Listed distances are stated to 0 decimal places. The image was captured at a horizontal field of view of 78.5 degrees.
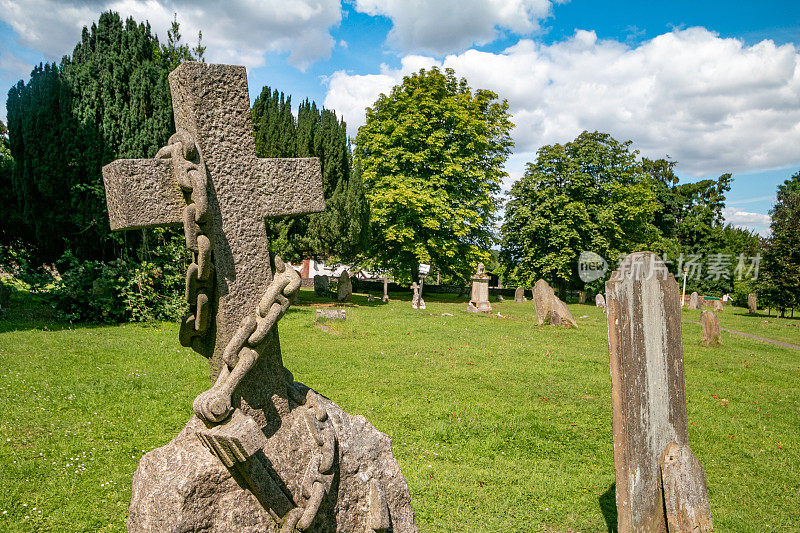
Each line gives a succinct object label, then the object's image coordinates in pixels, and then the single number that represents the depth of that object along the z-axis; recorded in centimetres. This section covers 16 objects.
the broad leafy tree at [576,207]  3294
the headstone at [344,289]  2491
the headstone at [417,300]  2356
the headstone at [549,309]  1802
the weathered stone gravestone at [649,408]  380
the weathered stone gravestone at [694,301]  3250
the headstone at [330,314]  1623
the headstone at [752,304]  3042
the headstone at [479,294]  2262
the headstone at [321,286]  2818
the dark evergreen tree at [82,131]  1308
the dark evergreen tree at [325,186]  2231
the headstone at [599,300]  2931
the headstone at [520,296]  3391
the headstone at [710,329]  1499
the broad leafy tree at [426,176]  2672
